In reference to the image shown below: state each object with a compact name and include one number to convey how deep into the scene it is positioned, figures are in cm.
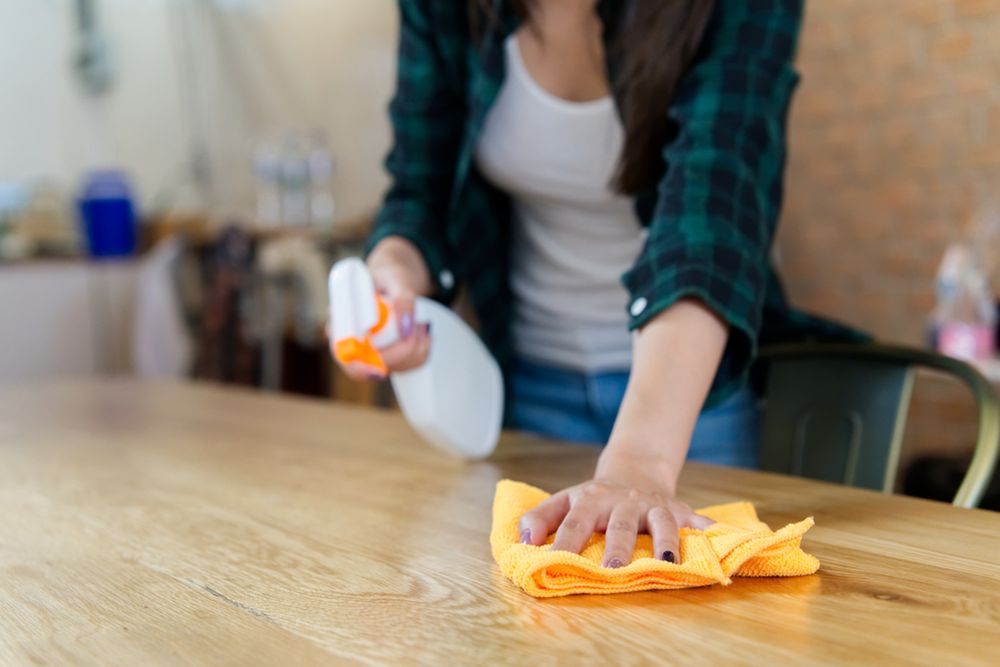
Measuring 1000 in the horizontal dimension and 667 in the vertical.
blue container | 407
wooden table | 52
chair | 106
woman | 80
